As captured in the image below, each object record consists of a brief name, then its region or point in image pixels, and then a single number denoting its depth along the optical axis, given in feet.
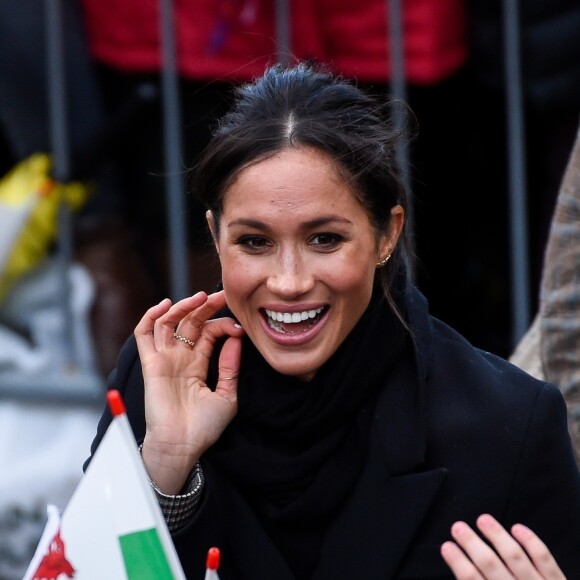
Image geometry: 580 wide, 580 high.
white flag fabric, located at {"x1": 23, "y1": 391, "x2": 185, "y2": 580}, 15.15
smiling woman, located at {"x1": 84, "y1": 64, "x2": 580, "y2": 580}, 17.47
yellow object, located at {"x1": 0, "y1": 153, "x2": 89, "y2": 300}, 31.53
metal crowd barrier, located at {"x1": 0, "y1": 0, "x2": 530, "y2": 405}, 29.53
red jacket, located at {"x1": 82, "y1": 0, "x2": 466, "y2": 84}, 29.81
